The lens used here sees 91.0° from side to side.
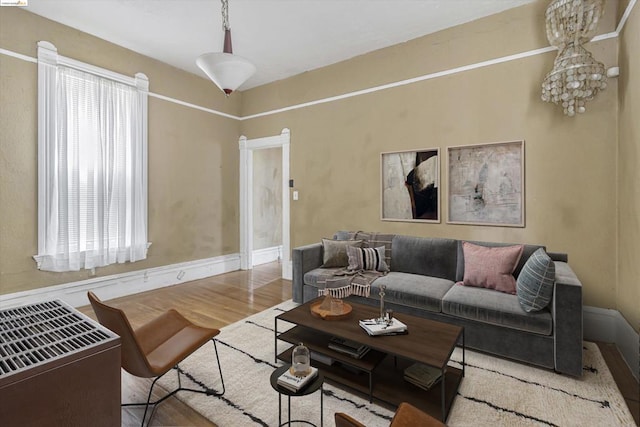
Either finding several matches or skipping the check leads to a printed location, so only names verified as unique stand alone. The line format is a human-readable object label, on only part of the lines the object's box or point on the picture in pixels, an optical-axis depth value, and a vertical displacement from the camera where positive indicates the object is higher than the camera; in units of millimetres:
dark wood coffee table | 1877 -951
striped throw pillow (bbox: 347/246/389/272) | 3594 -539
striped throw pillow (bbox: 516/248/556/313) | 2338 -545
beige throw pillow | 3717 -474
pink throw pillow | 2834 -505
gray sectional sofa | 2250 -757
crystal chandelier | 2611 +1390
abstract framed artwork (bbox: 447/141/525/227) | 3279 +316
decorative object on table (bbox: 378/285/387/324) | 2182 -735
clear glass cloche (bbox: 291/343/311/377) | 1638 -789
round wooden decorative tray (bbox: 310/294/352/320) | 2316 -740
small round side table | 1534 -873
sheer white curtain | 3451 +581
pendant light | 2389 +1139
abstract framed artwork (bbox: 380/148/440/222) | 3750 +345
